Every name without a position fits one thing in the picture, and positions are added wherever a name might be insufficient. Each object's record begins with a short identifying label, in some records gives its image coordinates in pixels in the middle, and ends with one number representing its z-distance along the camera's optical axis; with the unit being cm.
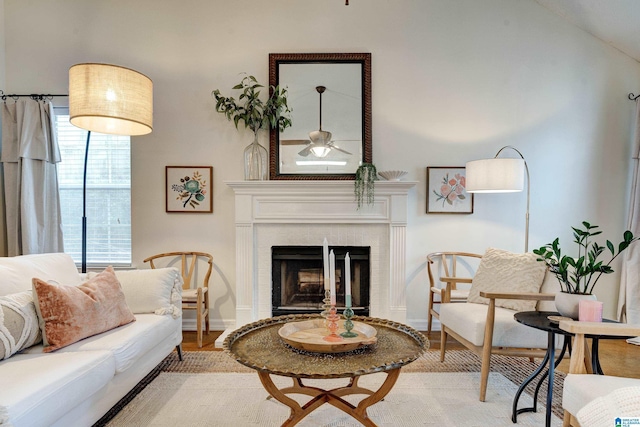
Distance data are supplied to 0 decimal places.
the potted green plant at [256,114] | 333
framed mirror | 342
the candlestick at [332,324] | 163
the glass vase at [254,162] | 334
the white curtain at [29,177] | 321
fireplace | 331
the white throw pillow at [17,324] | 153
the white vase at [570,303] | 170
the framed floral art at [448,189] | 343
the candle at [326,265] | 159
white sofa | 128
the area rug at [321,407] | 183
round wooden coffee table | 138
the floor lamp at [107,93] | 204
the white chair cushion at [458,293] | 295
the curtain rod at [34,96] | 333
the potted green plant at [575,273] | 170
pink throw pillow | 168
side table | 164
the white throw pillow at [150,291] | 226
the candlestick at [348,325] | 167
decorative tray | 152
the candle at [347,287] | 157
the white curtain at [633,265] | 313
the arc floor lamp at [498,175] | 277
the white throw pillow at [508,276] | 227
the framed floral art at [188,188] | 346
